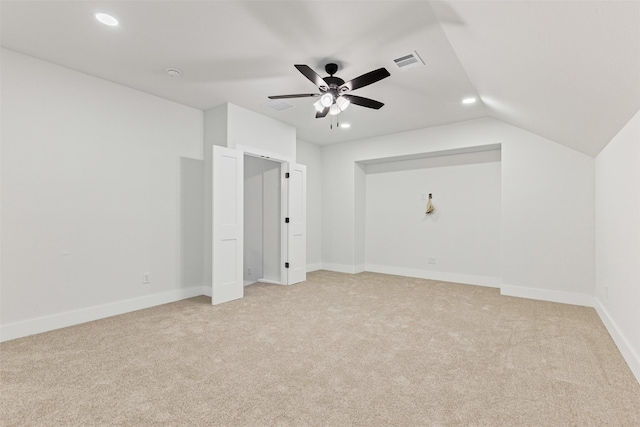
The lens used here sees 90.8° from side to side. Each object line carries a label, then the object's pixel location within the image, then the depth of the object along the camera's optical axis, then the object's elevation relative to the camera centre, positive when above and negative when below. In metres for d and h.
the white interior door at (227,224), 4.16 -0.15
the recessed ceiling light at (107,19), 2.51 +1.58
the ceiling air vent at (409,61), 3.08 +1.53
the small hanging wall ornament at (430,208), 5.85 +0.10
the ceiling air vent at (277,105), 4.39 +1.55
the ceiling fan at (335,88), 2.86 +1.24
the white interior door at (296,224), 5.35 -0.18
